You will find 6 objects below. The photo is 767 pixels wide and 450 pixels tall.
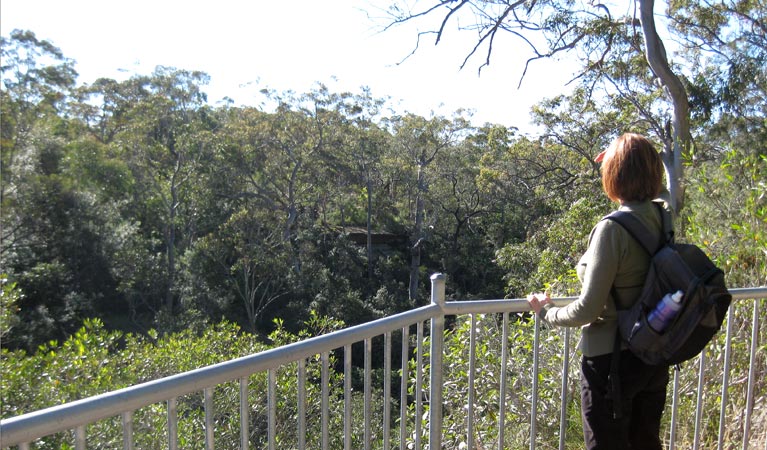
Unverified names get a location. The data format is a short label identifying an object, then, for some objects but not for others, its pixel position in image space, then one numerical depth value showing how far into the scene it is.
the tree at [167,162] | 25.42
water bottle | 1.98
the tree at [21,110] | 19.83
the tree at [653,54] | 8.67
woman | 2.10
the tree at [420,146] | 26.85
